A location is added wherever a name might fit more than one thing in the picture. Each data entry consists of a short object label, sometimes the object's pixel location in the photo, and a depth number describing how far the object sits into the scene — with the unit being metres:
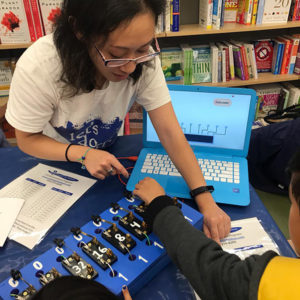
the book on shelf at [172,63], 2.26
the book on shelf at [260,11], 2.11
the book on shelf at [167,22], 2.04
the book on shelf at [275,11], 2.12
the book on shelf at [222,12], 2.05
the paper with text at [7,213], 0.82
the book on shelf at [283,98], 2.49
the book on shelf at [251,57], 2.27
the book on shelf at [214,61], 2.23
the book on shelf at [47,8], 1.89
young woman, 0.74
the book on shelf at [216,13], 2.03
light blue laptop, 1.00
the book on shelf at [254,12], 2.10
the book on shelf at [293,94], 2.44
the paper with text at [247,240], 0.77
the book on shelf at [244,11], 2.10
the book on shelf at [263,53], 2.36
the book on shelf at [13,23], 1.87
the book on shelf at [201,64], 2.26
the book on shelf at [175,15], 2.01
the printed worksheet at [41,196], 0.82
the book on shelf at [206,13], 2.05
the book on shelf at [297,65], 2.35
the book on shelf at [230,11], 2.16
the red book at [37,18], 1.89
